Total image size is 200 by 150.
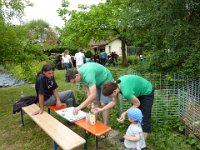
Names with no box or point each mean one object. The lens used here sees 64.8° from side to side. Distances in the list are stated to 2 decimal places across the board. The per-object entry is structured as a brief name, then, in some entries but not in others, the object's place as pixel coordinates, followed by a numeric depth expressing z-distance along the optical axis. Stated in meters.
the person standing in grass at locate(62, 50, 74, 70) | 9.94
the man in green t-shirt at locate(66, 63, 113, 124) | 2.42
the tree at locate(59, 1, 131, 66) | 11.18
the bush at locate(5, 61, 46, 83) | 5.87
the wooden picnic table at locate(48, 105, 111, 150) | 2.32
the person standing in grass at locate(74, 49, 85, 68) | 8.88
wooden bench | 2.08
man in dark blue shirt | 3.19
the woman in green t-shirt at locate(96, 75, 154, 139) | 2.14
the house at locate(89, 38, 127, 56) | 28.49
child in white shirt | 2.15
